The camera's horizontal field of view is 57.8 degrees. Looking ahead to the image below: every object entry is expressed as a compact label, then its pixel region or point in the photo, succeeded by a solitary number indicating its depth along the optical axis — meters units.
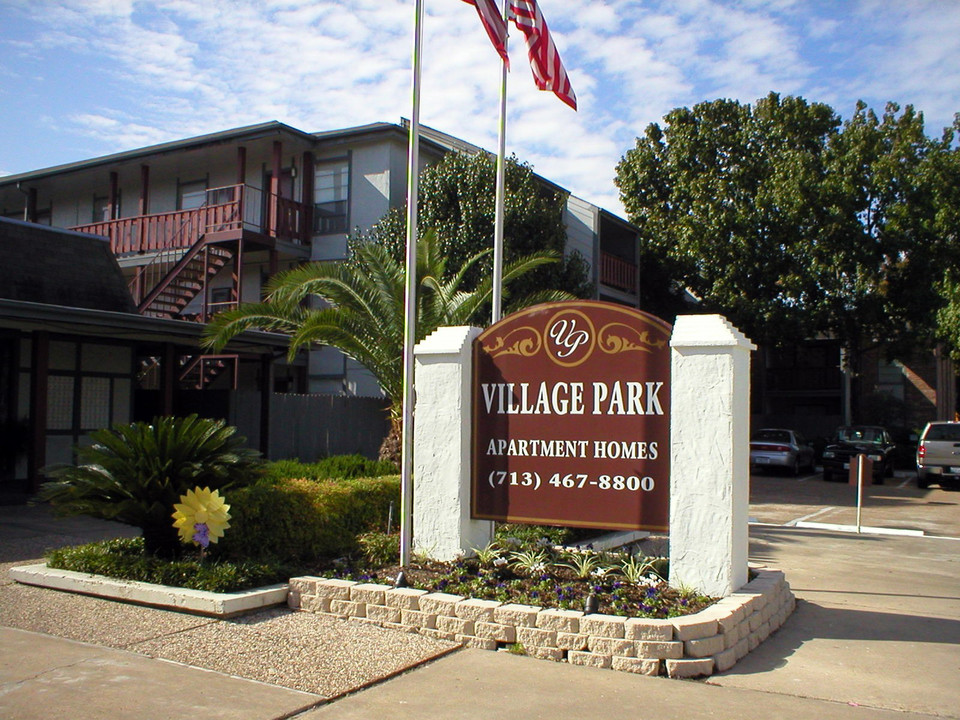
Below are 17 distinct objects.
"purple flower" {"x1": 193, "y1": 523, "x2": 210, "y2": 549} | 7.29
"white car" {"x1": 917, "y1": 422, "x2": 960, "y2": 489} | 22.55
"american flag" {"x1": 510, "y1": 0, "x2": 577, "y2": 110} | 10.72
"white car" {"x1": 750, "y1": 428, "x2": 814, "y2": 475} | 25.61
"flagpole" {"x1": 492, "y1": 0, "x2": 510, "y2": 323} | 10.33
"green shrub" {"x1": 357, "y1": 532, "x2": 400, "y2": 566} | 8.18
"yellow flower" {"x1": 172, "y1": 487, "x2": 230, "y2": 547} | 7.36
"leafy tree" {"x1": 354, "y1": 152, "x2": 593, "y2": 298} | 19.48
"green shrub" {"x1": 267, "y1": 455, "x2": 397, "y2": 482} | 10.46
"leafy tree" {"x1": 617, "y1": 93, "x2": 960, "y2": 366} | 26.81
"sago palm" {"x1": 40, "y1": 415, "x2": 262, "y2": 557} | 7.69
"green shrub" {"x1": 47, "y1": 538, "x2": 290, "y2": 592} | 7.23
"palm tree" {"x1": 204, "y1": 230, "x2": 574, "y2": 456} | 12.52
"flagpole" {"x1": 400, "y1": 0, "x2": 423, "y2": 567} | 7.84
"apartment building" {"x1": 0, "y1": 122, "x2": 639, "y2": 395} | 21.34
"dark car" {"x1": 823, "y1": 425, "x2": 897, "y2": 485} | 24.64
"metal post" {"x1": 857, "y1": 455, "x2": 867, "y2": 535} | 14.20
